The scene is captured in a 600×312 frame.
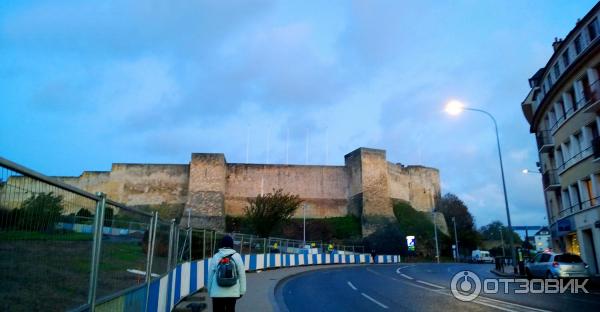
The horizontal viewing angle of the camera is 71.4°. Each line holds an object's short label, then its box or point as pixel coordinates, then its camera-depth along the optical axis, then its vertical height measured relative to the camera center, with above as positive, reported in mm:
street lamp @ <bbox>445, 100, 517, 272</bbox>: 20688 +4542
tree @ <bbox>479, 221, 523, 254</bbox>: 105612 +4214
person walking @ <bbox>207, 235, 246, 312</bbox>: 5941 -412
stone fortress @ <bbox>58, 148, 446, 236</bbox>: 50625 +8021
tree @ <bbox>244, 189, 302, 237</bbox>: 36188 +3214
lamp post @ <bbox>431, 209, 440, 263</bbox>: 47375 -302
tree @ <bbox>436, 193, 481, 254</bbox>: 69375 +4389
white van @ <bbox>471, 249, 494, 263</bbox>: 52406 -1106
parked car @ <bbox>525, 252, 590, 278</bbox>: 15953 -718
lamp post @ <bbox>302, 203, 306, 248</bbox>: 46644 +2341
